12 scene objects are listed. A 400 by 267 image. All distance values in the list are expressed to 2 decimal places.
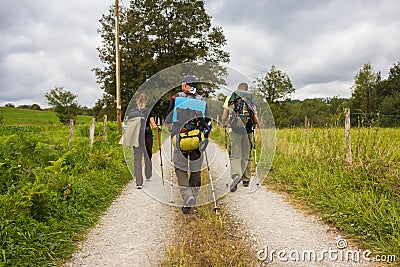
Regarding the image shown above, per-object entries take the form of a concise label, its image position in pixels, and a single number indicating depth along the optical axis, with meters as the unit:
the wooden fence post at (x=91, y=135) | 10.52
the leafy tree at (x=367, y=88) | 43.39
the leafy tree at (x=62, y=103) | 52.06
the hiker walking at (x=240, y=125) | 6.84
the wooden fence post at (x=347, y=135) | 6.77
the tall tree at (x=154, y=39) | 27.55
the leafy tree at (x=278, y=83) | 37.88
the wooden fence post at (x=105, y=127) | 13.26
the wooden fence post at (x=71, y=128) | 10.59
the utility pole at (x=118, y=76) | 16.56
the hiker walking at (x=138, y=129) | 7.21
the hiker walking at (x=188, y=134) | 5.33
